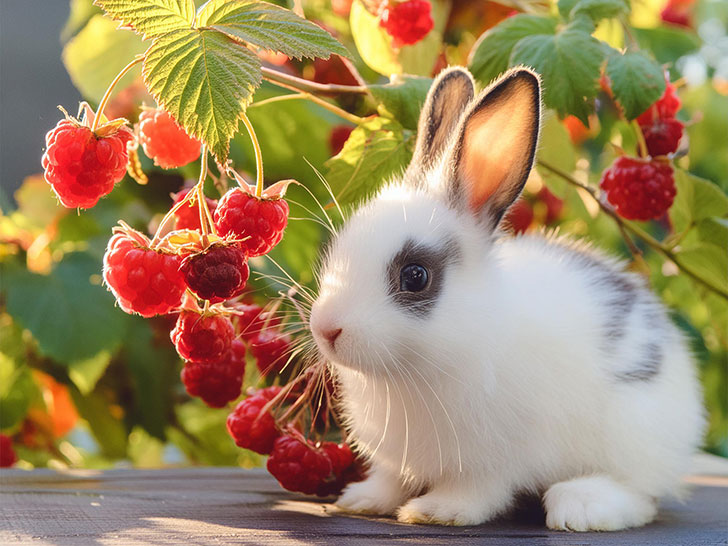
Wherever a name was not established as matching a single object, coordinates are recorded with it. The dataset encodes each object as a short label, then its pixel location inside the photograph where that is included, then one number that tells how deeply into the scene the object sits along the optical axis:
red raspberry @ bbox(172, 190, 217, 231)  0.49
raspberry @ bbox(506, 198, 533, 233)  0.68
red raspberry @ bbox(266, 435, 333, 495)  0.53
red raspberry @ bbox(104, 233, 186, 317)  0.47
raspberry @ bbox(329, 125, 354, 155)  0.63
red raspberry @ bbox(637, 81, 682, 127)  0.57
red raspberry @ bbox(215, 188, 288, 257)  0.47
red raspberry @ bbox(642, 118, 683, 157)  0.56
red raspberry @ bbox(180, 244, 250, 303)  0.46
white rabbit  0.50
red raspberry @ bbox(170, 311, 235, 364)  0.48
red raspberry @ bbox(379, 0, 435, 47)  0.57
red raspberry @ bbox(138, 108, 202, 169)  0.50
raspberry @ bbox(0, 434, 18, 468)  0.66
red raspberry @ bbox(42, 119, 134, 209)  0.47
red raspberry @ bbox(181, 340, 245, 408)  0.53
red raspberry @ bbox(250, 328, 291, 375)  0.55
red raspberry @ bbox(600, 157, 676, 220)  0.55
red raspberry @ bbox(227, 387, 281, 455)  0.54
